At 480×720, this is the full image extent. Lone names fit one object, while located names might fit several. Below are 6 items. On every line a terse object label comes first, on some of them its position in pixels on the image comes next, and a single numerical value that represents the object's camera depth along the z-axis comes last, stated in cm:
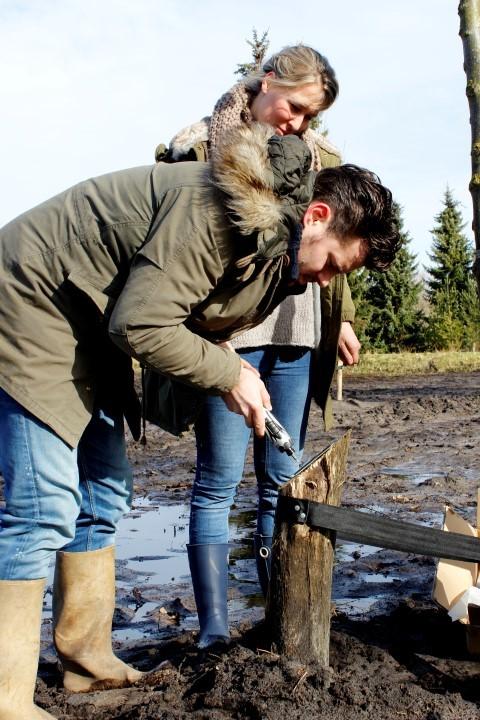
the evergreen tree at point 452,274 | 2897
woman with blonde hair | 346
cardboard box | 329
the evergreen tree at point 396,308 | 2811
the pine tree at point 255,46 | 2124
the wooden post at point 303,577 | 305
